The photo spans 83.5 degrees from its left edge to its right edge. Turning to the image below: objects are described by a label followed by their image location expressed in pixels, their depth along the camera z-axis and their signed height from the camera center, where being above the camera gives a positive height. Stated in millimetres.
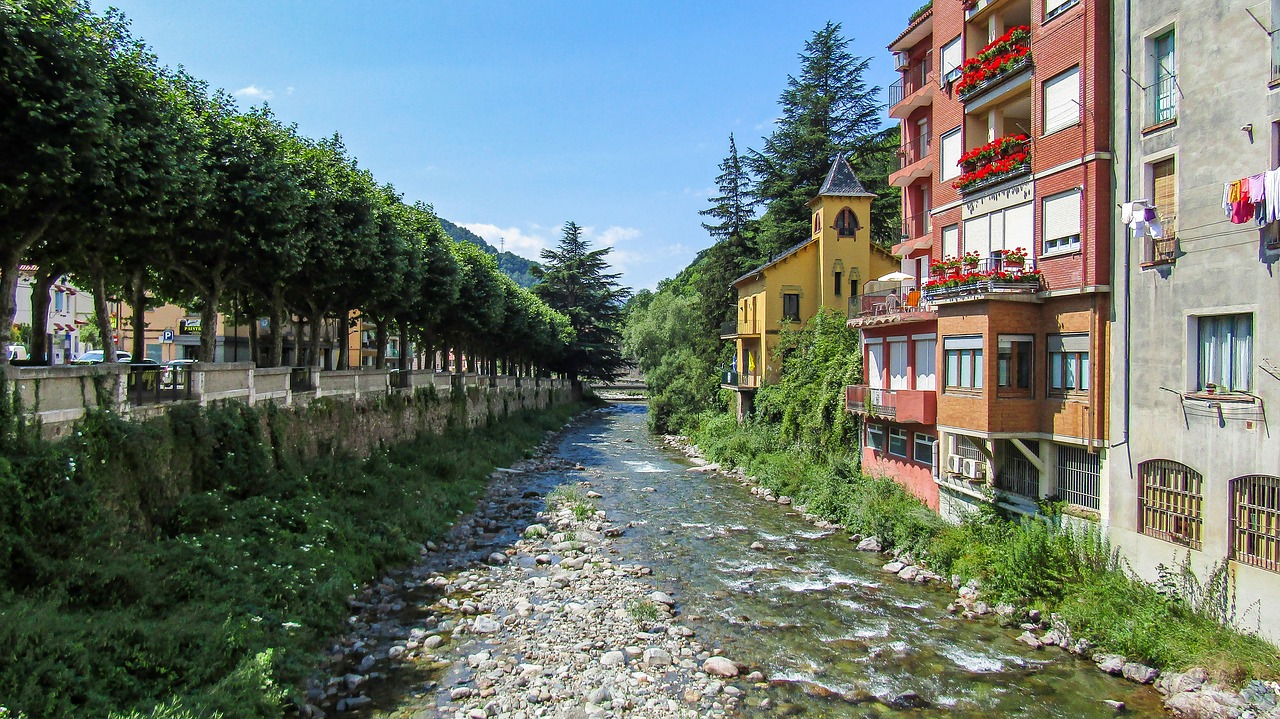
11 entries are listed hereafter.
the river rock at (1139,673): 12992 -5765
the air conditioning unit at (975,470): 19594 -3075
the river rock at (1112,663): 13391 -5774
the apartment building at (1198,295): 12734 +1225
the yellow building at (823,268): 40594 +5253
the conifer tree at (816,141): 50594 +16117
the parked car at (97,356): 36875 +180
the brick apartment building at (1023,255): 16562 +2612
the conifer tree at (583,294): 91812 +8304
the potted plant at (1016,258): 18266 +2559
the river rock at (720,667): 13734 -5972
